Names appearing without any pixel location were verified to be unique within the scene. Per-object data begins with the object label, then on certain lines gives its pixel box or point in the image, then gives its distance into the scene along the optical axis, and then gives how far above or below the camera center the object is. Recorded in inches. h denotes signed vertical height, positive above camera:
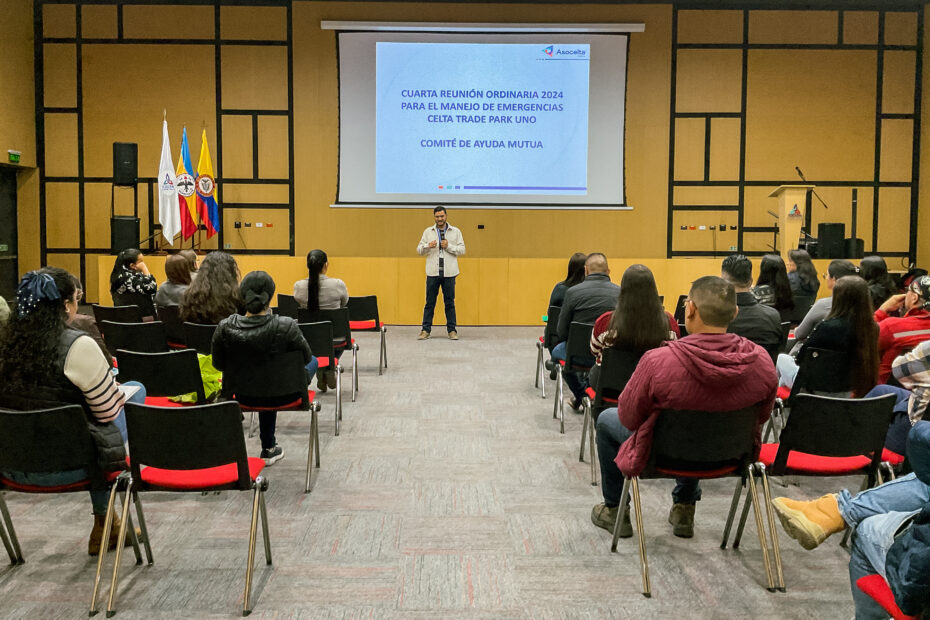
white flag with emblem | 376.5 +28.9
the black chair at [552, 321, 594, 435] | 176.9 -21.9
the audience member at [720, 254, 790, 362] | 159.2 -11.9
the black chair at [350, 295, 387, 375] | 254.7 -20.4
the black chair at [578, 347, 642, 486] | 143.6 -23.0
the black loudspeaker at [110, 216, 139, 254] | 368.2 +9.6
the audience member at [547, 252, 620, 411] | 182.7 -9.8
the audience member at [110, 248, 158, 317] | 234.2 -9.9
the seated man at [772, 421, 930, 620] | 72.3 -27.4
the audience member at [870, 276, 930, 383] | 134.3 -12.0
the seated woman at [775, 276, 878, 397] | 135.0 -13.0
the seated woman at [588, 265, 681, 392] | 140.1 -10.9
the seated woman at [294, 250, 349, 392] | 225.5 -11.0
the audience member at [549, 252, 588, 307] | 218.5 -5.9
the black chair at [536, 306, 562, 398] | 212.2 -19.9
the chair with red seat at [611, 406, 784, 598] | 103.3 -26.7
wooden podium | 368.5 +22.5
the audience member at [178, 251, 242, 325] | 168.1 -8.8
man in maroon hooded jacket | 101.3 -15.7
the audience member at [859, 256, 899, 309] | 199.0 -2.8
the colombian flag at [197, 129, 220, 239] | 385.4 +32.2
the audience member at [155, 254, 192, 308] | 205.0 -8.0
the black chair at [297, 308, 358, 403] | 218.1 -19.1
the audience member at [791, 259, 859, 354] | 173.2 -13.2
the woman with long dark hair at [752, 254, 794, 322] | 205.2 -7.2
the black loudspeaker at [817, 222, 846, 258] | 379.9 +10.2
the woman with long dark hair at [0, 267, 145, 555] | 101.9 -14.9
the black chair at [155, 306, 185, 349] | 201.0 -19.1
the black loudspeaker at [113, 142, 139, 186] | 368.8 +43.9
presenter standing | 346.9 -1.7
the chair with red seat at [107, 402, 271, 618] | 98.0 -26.2
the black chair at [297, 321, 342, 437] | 185.2 -21.6
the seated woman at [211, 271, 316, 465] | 140.3 -14.7
